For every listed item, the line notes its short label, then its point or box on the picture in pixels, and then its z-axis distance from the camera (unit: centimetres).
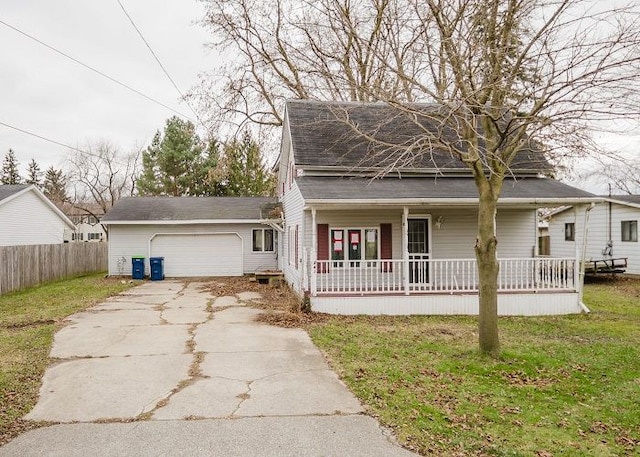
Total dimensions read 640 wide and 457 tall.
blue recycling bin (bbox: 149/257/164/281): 1967
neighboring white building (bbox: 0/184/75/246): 2094
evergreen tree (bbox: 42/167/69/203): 5534
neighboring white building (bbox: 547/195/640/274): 1964
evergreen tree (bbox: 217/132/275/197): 3553
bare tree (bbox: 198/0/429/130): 2194
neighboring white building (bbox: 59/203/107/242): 5369
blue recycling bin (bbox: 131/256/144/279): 1958
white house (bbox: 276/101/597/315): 1147
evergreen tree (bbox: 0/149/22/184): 5606
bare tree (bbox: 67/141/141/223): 4069
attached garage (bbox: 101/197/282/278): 2052
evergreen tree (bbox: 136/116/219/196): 3684
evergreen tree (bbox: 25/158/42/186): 5809
